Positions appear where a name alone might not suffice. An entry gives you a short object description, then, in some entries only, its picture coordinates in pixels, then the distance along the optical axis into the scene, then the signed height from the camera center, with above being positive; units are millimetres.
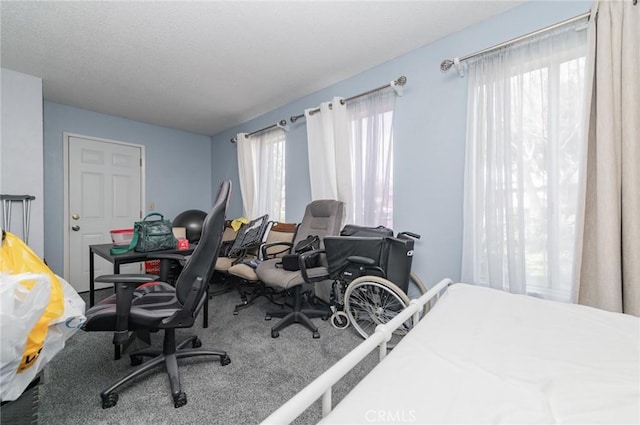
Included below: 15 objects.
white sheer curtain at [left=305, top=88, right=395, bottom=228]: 2365 +550
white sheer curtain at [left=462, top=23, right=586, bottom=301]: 1547 +299
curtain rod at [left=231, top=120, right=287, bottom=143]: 3143 +1073
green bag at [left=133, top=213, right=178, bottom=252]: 1966 -198
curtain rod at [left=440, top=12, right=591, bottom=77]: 1459 +1081
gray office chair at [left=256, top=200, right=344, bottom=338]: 2010 -498
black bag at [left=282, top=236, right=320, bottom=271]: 2135 -382
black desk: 1768 -325
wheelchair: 1819 -467
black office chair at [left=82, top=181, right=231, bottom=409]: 1221 -499
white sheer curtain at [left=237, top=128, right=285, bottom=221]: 3408 +525
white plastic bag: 597 -277
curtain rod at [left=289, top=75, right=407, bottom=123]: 2195 +1092
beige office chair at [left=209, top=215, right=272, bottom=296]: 2805 -384
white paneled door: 3324 +195
